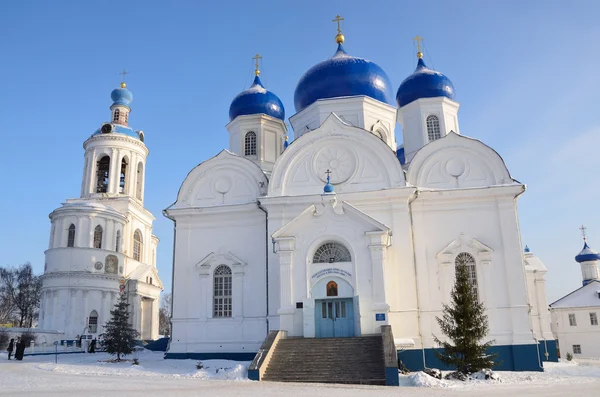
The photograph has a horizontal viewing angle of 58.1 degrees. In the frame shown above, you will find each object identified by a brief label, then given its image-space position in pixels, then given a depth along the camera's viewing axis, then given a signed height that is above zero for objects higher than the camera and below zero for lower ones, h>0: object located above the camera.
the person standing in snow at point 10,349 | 20.86 -0.24
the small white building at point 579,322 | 34.50 +0.51
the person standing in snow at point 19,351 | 20.39 -0.31
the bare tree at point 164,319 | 69.50 +2.53
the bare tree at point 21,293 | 48.94 +4.46
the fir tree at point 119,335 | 20.41 +0.19
